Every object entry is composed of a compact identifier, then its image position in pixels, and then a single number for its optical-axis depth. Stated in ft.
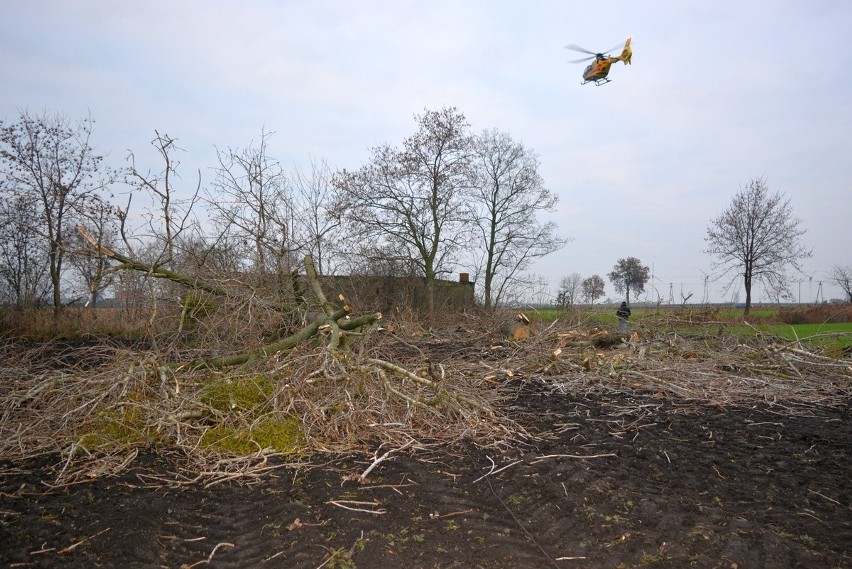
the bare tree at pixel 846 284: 125.90
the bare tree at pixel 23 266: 58.08
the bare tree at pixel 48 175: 57.82
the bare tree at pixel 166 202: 20.68
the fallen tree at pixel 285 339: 20.39
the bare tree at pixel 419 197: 79.46
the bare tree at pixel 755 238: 91.66
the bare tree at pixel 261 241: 26.45
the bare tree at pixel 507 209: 89.30
